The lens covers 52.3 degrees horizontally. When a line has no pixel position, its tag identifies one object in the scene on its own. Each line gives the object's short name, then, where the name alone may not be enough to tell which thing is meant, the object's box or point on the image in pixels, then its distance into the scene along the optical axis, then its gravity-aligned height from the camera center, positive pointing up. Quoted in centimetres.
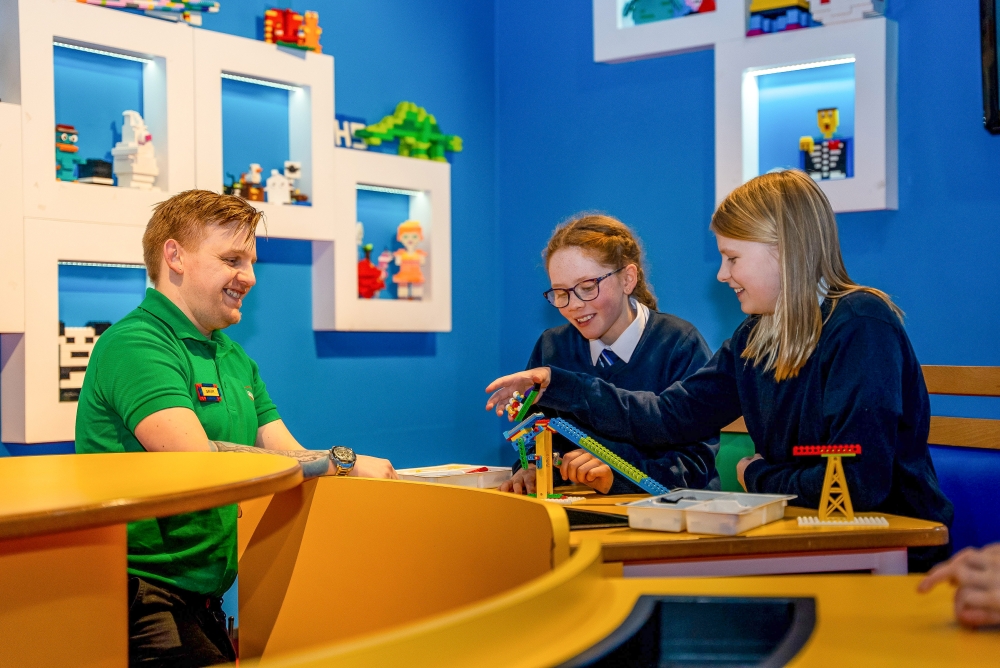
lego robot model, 336 +51
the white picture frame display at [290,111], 313 +66
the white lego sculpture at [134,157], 299 +45
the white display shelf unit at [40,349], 272 -11
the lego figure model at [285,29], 343 +95
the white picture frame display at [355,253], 362 +20
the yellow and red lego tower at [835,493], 168 -31
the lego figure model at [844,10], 325 +96
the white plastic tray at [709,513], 159 -33
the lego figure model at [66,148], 289 +46
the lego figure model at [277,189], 342 +41
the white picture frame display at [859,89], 323 +71
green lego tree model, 385 +68
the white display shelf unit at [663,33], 358 +100
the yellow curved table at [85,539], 125 -33
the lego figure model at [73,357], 280 -13
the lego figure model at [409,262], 388 +18
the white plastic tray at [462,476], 242 -41
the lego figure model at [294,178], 350 +45
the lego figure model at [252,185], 333 +41
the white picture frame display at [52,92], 272 +62
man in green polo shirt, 190 -19
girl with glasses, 260 -5
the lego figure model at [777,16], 343 +99
